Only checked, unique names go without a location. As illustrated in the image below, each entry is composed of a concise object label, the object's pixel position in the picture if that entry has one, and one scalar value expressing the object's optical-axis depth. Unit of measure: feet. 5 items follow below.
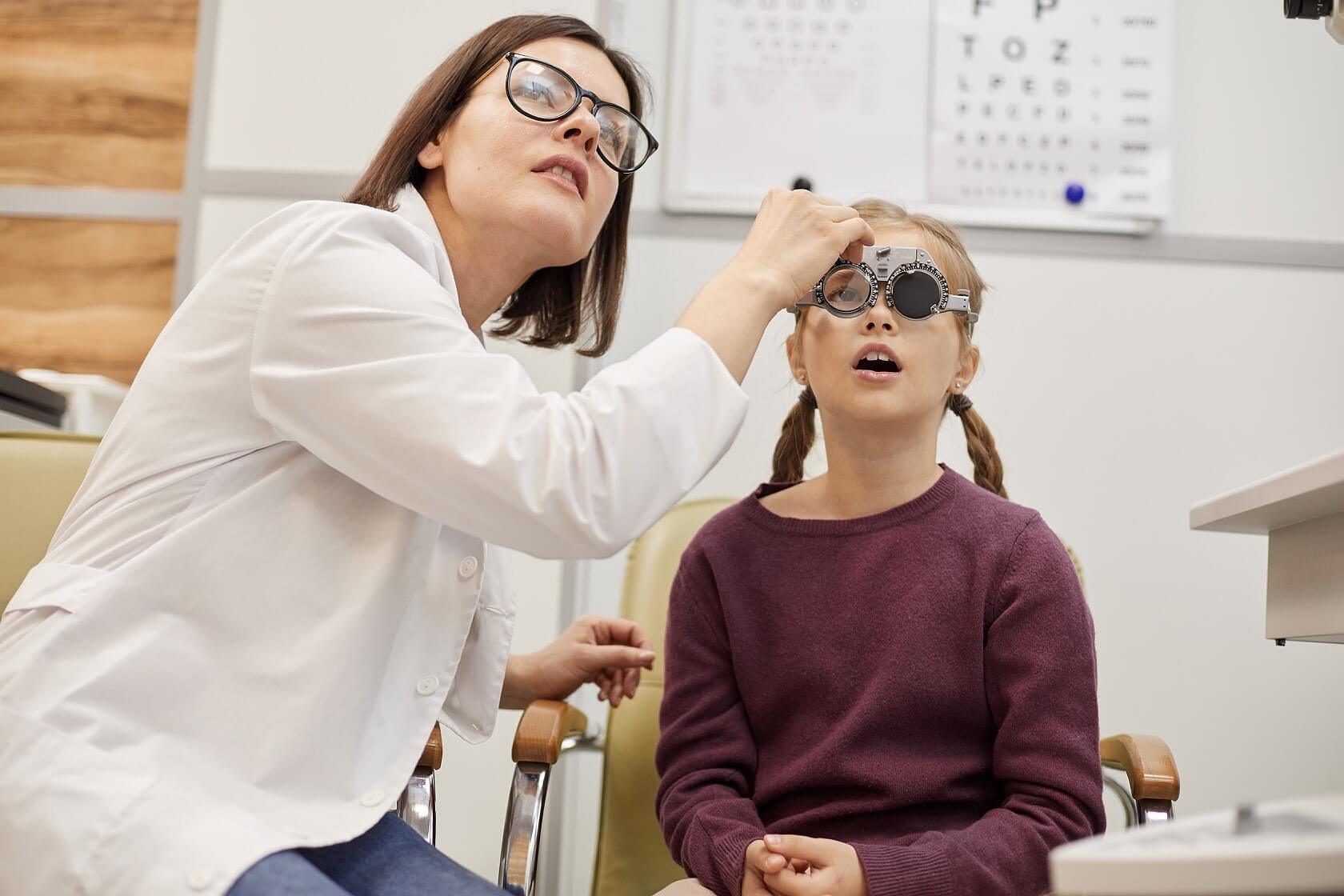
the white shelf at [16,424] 6.37
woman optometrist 2.74
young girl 3.80
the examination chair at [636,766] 4.30
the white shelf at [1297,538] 3.33
